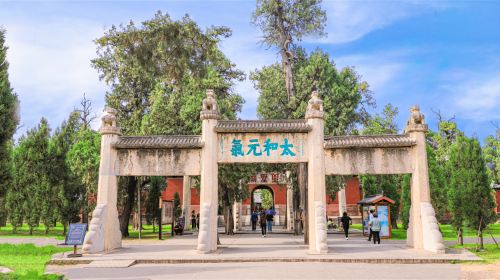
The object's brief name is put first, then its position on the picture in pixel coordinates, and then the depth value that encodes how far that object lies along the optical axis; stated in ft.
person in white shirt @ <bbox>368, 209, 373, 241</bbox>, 67.82
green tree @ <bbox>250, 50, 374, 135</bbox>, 96.17
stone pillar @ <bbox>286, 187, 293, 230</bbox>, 106.83
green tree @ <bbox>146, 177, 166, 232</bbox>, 99.30
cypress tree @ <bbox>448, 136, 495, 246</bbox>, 53.67
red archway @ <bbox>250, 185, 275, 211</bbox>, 141.49
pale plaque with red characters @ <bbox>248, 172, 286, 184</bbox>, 131.06
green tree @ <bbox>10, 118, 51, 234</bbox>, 86.43
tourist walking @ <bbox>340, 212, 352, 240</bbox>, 74.79
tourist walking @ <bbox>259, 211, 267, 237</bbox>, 81.46
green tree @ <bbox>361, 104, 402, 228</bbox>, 97.43
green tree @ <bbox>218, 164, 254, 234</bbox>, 82.69
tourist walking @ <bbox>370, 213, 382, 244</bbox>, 62.28
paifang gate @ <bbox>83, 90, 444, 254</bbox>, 52.37
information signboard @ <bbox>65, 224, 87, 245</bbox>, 45.82
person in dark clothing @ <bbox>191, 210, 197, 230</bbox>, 110.52
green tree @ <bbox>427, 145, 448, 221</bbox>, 87.92
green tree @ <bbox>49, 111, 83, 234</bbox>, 86.53
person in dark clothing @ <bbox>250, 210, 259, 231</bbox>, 102.97
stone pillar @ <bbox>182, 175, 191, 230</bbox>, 108.27
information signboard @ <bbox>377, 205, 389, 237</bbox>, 74.95
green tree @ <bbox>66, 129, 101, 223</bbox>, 79.77
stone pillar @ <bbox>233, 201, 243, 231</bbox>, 107.14
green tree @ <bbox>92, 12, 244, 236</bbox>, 80.48
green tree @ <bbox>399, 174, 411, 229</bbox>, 85.40
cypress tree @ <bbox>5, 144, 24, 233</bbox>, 87.81
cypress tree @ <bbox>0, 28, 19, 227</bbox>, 49.62
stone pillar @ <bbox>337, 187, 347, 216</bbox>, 115.51
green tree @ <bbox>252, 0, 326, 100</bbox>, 86.99
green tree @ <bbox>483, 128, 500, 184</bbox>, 132.16
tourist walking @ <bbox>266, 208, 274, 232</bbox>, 97.50
